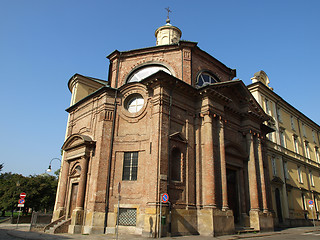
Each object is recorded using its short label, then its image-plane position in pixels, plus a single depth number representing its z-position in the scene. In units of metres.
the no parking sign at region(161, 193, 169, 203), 13.59
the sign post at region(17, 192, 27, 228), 18.77
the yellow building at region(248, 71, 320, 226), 28.31
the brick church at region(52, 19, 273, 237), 15.53
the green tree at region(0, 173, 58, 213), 31.80
